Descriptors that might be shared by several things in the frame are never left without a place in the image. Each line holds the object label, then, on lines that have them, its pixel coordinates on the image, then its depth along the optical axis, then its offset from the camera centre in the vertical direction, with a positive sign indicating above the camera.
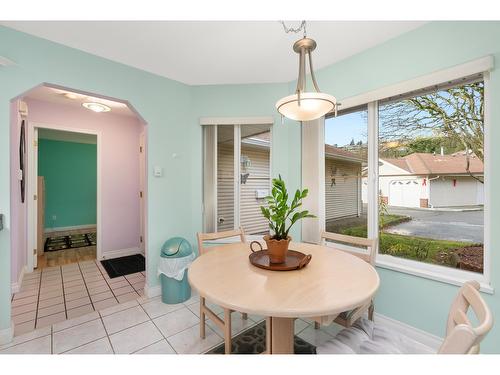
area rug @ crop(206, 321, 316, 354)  1.70 -1.27
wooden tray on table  1.37 -0.50
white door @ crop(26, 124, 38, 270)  3.10 -0.08
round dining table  0.98 -0.52
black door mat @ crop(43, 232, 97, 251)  4.34 -1.19
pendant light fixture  1.26 +0.50
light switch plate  2.55 +0.17
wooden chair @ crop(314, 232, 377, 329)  1.42 -0.58
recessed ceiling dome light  3.12 +1.15
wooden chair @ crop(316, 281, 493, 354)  0.65 -0.81
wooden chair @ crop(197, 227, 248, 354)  1.50 -0.97
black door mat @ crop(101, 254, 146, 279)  3.20 -1.24
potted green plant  1.42 -0.23
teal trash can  2.34 -0.90
